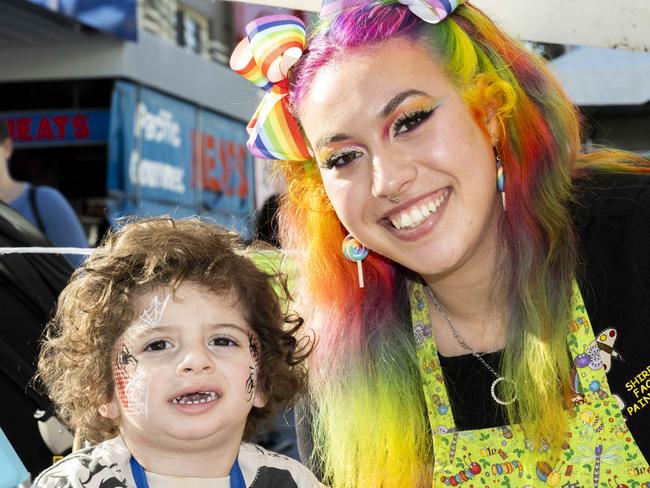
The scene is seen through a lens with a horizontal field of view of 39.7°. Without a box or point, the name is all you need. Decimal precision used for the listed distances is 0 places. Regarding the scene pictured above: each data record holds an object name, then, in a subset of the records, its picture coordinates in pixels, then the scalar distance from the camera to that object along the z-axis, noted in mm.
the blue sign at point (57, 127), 9828
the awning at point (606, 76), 4012
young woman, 1711
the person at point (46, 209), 3549
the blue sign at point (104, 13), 8359
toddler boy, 1555
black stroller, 1905
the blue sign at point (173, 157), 9891
